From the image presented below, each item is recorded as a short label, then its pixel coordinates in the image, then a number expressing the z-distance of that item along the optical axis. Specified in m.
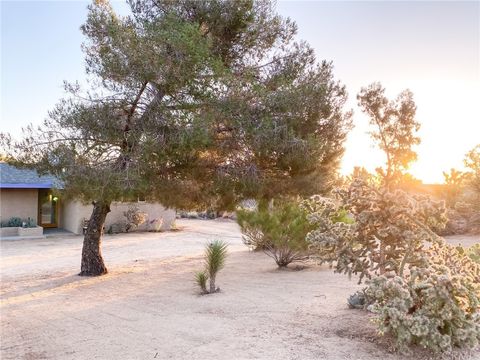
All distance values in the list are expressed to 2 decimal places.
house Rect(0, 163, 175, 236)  21.34
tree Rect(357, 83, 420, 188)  21.86
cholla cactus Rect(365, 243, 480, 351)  4.48
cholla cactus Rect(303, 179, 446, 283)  5.51
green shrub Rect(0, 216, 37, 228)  20.94
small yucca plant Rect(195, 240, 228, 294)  8.41
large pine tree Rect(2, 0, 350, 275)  8.29
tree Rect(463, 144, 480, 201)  16.70
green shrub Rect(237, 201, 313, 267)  10.96
